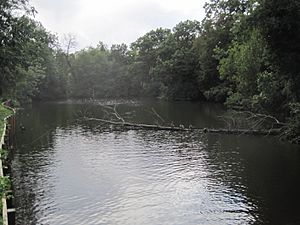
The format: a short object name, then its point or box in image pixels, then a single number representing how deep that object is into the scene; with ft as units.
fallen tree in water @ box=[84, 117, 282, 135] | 79.48
